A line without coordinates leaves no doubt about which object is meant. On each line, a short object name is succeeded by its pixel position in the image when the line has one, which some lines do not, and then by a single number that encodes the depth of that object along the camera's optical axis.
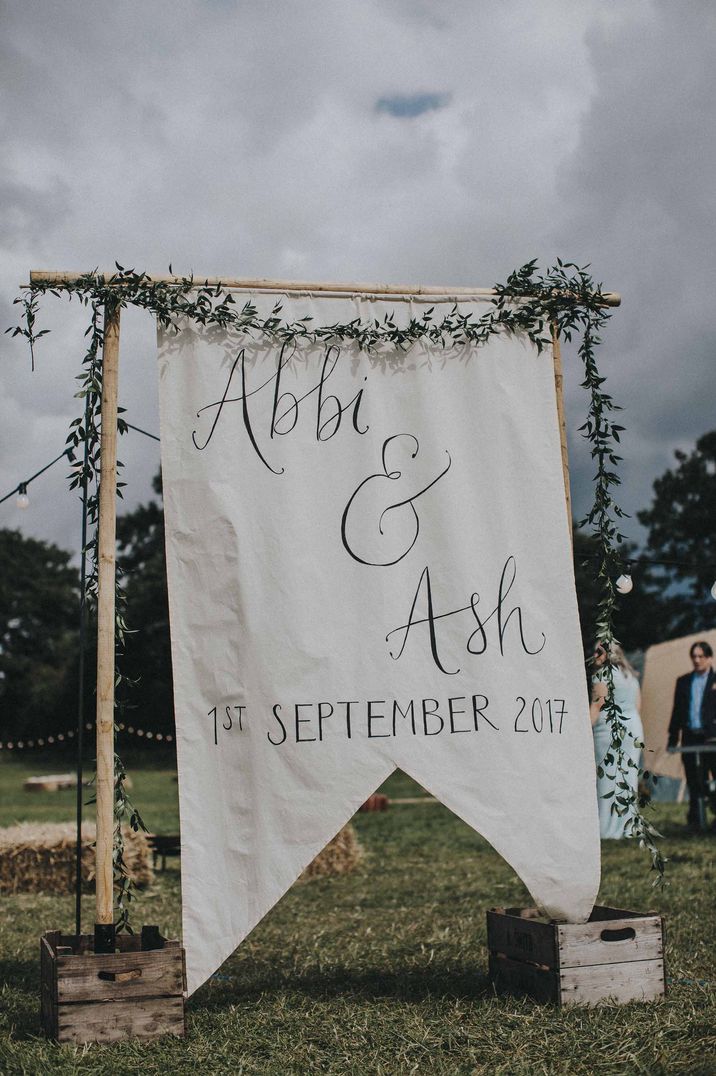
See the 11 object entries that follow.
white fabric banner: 4.25
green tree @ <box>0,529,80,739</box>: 49.78
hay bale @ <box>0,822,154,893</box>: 8.62
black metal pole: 4.10
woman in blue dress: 10.66
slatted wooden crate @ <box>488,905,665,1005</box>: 4.28
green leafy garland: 4.41
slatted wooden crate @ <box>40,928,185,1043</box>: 3.88
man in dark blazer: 11.20
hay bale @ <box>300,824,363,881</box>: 9.00
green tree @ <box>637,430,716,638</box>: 44.22
